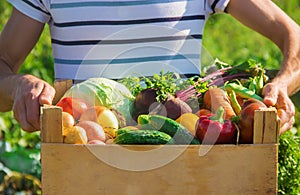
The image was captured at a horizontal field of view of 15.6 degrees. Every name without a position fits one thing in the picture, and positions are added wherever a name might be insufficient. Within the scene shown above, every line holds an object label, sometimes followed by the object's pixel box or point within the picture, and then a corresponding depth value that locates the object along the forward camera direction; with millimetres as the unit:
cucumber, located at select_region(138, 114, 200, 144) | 2164
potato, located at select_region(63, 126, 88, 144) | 2153
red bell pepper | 2164
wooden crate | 2148
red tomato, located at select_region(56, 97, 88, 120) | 2254
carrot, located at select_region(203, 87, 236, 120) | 2267
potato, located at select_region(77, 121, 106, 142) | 2173
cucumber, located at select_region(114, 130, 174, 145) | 2134
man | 2819
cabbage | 2298
